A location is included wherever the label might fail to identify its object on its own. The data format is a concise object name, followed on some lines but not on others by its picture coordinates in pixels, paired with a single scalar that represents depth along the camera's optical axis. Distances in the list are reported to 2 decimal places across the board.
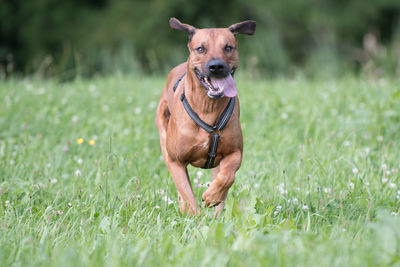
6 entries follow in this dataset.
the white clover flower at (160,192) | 7.56
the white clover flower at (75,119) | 12.08
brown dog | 6.74
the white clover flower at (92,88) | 15.42
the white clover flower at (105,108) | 13.40
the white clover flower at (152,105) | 13.59
